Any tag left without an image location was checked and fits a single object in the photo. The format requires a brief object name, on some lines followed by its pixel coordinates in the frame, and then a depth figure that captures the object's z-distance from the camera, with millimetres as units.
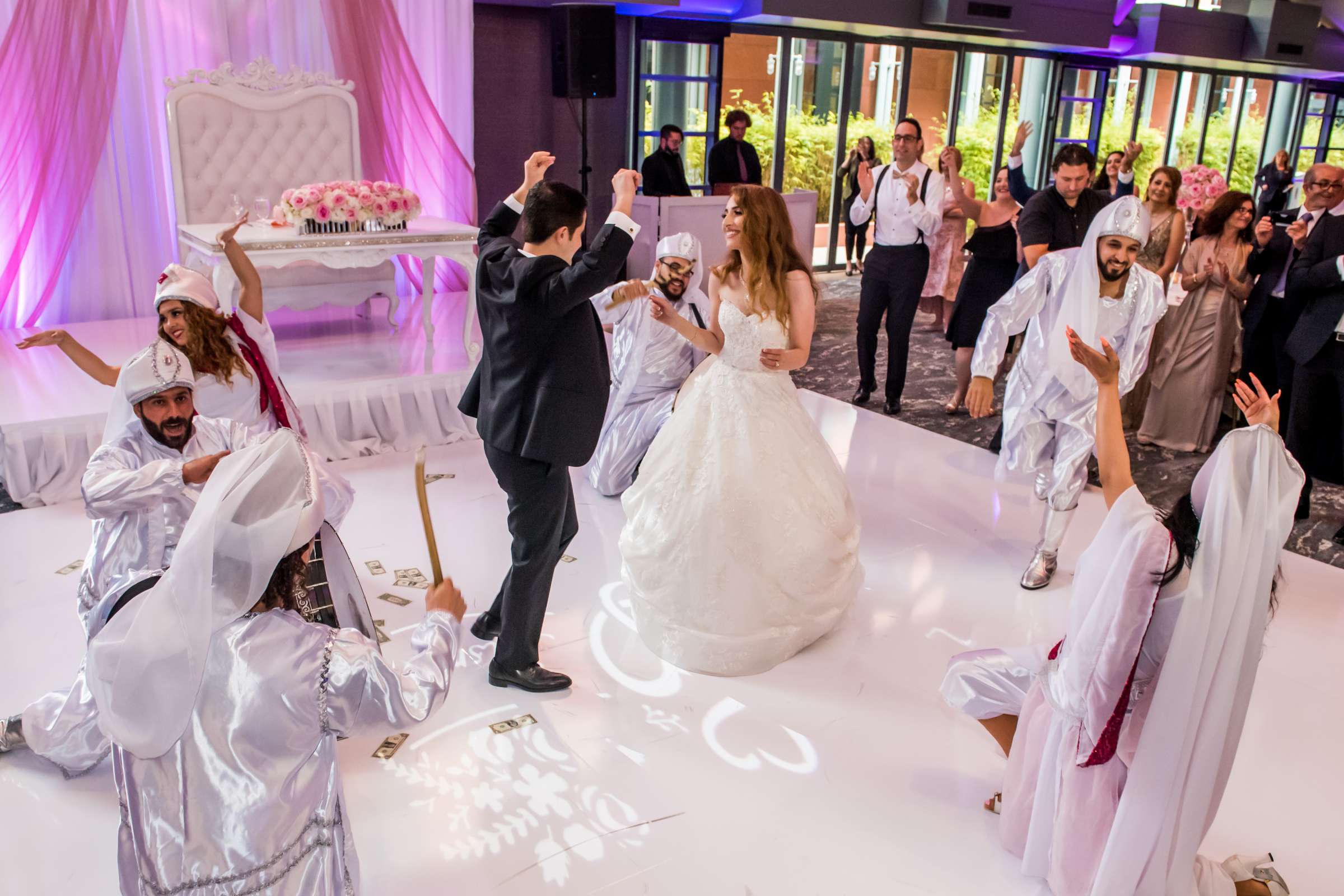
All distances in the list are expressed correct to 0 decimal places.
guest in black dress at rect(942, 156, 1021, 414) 5730
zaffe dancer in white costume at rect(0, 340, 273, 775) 2373
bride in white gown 3117
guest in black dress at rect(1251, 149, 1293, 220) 10211
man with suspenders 5535
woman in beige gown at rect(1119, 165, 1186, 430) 5305
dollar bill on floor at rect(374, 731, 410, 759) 2686
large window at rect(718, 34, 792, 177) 10023
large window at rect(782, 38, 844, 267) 10477
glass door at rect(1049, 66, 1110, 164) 12258
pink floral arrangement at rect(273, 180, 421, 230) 5121
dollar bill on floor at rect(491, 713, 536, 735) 2803
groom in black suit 2578
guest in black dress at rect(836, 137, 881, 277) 9688
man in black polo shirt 4801
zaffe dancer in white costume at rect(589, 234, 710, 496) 4410
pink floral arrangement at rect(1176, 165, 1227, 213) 5488
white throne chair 6027
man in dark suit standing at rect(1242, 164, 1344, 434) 5082
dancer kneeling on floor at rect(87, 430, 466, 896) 1505
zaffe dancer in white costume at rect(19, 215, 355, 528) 2949
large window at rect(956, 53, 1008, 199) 11641
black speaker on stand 7504
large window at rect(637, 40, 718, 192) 9141
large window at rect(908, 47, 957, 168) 11180
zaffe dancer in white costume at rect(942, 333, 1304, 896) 1867
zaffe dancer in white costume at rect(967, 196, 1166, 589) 3625
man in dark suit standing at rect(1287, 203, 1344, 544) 4336
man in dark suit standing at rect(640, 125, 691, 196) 8484
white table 4824
